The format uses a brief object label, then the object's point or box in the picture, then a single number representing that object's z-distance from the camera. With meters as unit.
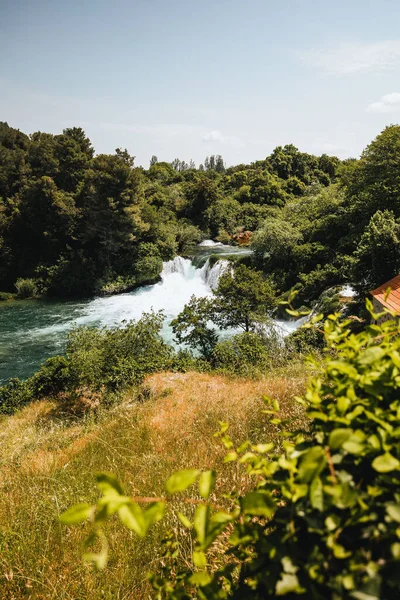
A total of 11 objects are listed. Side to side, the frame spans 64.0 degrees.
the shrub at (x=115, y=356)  10.27
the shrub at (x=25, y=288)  25.48
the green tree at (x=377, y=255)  12.13
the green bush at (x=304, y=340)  11.49
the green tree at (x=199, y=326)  12.68
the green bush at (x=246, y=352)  10.34
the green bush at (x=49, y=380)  11.88
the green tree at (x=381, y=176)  16.42
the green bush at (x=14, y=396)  11.07
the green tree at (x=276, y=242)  20.33
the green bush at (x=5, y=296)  25.23
